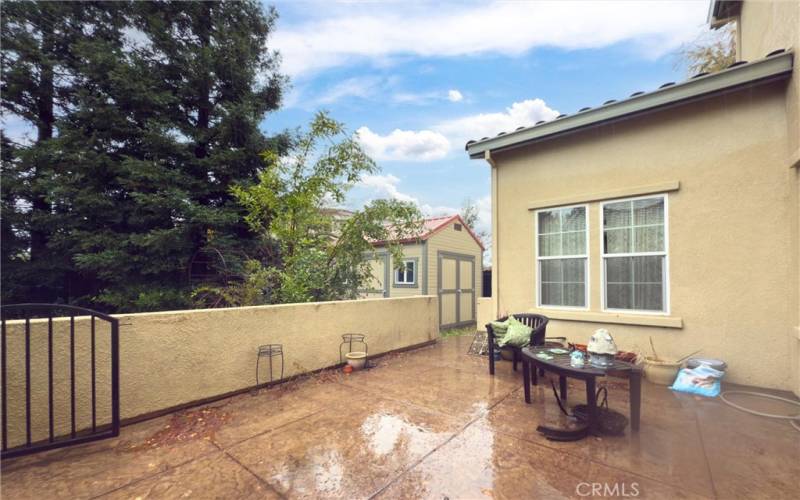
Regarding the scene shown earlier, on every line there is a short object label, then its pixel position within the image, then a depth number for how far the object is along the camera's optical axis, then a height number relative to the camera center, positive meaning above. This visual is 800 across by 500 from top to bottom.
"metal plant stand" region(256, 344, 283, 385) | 4.39 -1.28
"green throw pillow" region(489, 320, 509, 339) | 4.87 -1.09
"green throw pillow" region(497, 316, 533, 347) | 4.56 -1.12
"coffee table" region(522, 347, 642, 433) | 3.02 -1.12
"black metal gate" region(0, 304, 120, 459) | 2.74 -1.07
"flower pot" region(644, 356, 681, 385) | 4.32 -1.54
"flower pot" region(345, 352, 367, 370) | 5.29 -1.66
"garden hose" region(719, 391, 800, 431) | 3.20 -1.61
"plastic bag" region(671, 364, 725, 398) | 3.96 -1.55
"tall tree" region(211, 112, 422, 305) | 6.37 +0.77
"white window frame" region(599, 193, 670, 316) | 4.68 -0.33
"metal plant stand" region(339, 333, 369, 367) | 5.55 -1.44
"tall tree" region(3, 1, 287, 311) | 7.04 +2.31
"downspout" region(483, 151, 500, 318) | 6.30 -0.32
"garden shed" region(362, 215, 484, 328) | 9.94 -0.55
